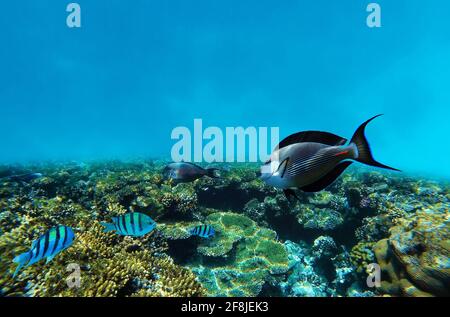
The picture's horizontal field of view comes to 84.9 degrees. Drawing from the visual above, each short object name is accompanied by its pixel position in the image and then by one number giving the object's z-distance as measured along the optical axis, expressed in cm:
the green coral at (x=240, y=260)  543
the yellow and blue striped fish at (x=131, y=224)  361
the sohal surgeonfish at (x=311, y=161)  154
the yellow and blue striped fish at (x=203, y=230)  489
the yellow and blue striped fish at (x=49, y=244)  288
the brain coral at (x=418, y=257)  411
